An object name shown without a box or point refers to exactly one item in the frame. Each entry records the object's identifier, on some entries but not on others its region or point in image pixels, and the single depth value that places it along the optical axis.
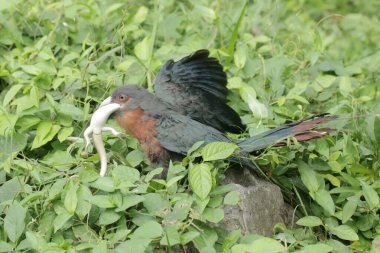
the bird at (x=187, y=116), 8.20
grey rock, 7.75
